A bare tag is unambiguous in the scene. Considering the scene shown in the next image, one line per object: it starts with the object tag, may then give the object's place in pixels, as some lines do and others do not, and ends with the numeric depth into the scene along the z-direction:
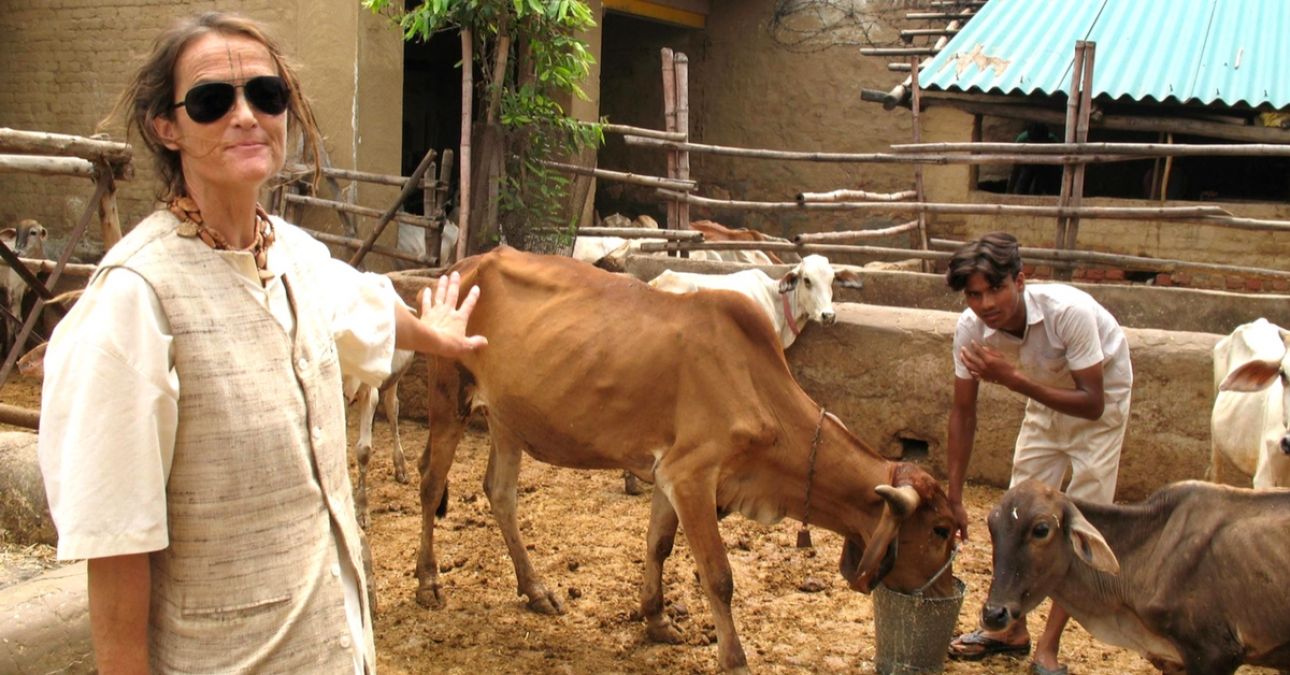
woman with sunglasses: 1.55
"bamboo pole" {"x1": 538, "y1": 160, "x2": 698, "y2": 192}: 9.08
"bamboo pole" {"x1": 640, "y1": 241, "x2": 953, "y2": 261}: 9.01
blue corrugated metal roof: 10.46
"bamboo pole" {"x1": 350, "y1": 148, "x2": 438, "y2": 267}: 8.53
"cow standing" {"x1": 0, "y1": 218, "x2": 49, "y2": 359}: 9.91
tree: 8.16
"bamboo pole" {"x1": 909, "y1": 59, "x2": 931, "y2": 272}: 11.81
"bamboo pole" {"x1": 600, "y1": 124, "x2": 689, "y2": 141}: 9.66
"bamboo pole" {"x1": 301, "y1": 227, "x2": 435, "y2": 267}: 9.19
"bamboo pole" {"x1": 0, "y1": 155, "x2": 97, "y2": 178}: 5.21
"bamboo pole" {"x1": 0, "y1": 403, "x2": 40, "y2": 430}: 4.17
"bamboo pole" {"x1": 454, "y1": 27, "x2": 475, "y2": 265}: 8.16
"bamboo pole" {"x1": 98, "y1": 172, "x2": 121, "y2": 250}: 5.33
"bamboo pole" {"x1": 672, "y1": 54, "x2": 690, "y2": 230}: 9.92
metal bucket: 4.04
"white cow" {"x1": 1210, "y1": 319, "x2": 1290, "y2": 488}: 4.46
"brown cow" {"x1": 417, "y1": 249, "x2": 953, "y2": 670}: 4.21
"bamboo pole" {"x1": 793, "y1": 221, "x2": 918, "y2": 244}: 10.27
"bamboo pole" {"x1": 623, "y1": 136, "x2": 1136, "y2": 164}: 8.35
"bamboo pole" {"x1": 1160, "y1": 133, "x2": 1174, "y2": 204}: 10.22
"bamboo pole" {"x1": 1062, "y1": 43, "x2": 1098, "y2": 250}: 8.34
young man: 3.96
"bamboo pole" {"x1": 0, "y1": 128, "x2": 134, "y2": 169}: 5.15
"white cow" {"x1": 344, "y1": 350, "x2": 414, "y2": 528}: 5.90
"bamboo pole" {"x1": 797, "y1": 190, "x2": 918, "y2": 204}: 10.40
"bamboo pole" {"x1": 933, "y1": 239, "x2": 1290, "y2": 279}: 8.20
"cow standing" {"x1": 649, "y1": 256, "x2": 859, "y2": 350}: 7.42
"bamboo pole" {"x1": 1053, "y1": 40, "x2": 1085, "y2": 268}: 8.99
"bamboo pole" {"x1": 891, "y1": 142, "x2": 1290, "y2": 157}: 7.89
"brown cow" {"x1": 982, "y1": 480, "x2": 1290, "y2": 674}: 3.43
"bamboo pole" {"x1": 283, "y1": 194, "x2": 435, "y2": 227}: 9.09
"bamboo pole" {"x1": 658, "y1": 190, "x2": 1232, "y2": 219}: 8.09
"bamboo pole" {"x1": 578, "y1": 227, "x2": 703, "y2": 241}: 9.64
